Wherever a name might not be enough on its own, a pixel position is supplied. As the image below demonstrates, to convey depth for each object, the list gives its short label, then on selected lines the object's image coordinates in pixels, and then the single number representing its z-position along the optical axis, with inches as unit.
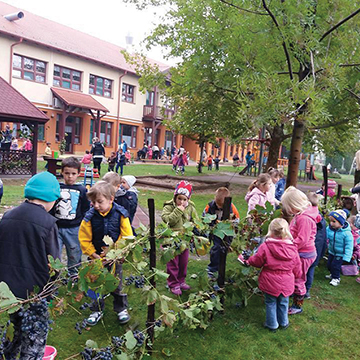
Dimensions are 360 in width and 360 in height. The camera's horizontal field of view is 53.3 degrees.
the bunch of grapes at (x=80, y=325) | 96.5
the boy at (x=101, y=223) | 137.5
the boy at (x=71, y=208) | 163.6
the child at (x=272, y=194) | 227.6
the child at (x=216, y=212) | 188.5
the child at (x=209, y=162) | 1169.8
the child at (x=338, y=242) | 213.3
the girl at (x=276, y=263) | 145.0
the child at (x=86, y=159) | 613.3
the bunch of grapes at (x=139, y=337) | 110.4
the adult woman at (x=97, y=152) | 631.5
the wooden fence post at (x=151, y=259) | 117.6
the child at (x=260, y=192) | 216.0
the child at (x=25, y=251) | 99.3
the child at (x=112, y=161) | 677.3
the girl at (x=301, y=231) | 166.7
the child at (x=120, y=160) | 686.5
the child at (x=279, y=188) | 331.0
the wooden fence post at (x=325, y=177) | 276.6
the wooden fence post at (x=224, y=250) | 149.9
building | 971.9
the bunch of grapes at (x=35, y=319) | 78.4
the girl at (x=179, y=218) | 171.5
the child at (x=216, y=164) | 1160.2
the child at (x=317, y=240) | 189.3
